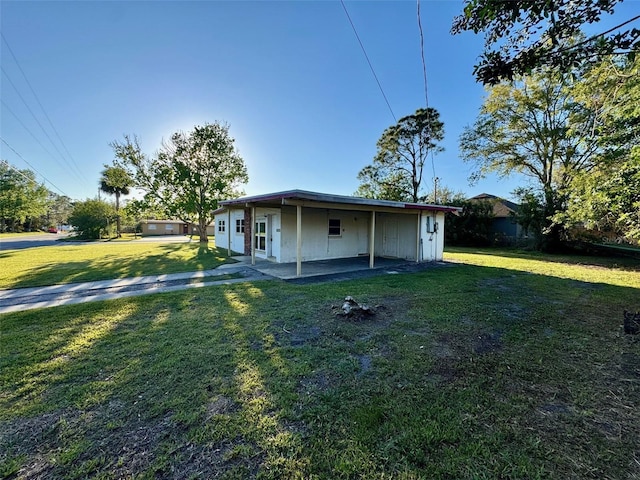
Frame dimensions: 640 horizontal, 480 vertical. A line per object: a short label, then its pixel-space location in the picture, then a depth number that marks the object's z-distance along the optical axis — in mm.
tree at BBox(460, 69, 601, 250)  15750
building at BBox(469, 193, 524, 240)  20844
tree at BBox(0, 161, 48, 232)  35094
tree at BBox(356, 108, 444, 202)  21594
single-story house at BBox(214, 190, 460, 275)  10719
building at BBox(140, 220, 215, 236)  40312
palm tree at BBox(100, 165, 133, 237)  21938
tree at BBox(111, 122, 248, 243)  20984
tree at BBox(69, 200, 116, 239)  24641
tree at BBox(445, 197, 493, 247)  20188
